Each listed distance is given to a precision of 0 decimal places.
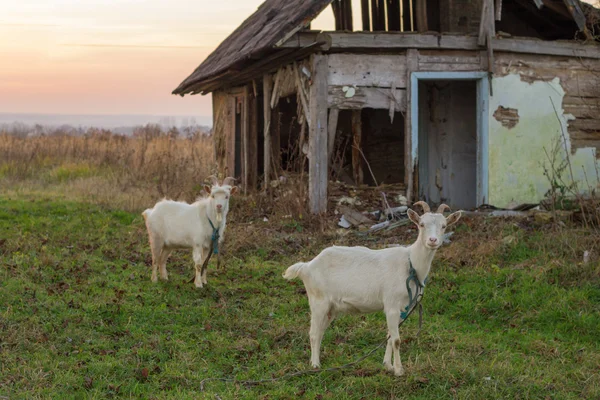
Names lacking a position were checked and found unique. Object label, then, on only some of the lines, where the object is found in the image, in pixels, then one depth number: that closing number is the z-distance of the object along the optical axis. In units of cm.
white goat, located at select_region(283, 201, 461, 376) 663
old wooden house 1378
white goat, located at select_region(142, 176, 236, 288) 1019
